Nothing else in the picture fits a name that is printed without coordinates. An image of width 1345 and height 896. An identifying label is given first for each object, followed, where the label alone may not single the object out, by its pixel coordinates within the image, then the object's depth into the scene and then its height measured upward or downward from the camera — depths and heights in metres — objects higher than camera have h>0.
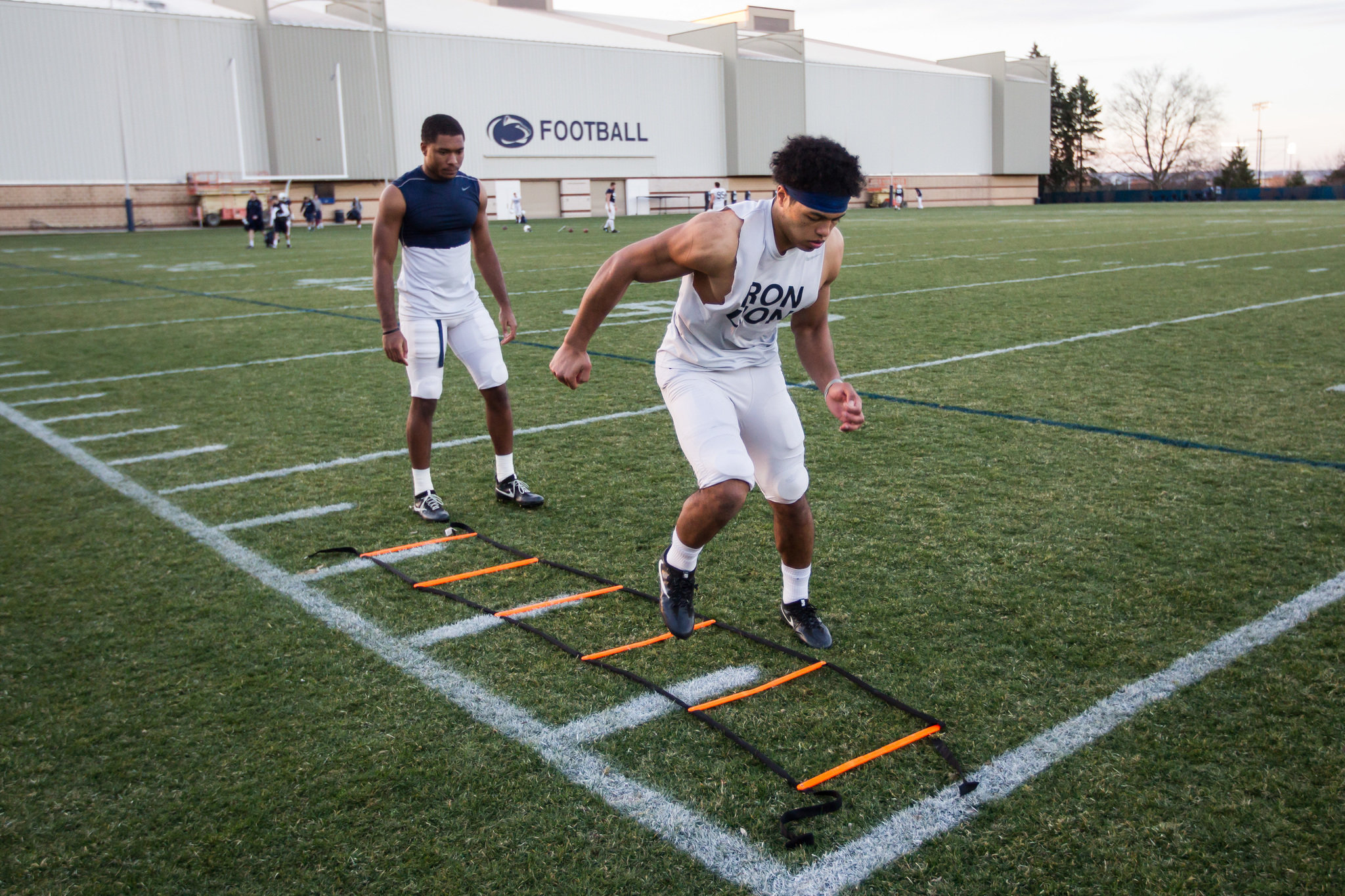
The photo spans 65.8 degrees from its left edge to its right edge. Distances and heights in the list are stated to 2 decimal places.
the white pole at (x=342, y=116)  41.31 +7.21
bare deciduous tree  87.62 +9.24
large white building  37.53 +8.32
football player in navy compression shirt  5.12 +0.00
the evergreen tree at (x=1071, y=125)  89.31 +11.99
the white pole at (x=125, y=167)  37.94 +5.15
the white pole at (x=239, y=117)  39.22 +6.91
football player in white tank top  3.22 -0.22
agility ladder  2.67 -1.30
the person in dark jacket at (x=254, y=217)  26.61 +2.18
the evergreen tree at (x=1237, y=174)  77.44 +6.26
